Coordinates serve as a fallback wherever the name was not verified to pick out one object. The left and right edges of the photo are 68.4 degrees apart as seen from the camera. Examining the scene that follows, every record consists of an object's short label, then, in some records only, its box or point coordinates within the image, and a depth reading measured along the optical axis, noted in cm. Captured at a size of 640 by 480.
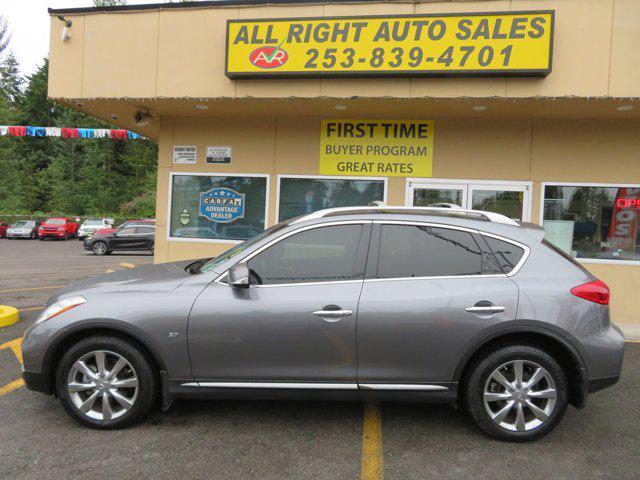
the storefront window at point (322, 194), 787
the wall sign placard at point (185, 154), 825
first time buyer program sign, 768
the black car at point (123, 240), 2161
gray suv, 337
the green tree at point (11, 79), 6050
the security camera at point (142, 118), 815
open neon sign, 727
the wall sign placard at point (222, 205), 818
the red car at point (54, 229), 3231
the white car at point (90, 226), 3167
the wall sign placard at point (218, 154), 814
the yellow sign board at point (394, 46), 619
